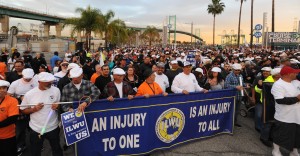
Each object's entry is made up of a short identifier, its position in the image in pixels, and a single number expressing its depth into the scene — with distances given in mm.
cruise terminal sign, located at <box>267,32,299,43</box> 32719
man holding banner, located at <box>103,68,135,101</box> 4886
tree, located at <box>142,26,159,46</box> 90688
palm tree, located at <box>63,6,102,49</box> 31516
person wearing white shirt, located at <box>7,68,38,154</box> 5039
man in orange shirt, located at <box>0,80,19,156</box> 3649
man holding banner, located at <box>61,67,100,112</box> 4068
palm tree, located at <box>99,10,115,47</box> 33825
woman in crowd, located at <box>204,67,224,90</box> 6406
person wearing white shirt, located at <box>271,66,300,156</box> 4383
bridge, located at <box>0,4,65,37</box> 65625
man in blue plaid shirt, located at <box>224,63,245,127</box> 6438
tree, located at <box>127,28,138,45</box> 101119
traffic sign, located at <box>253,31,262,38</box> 24016
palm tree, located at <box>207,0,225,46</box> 64625
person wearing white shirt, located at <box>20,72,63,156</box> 3811
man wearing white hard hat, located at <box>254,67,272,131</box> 6160
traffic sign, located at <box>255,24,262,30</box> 24009
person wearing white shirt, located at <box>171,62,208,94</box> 5734
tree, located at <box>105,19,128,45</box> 47856
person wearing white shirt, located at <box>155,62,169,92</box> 6445
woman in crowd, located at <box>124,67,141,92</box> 6451
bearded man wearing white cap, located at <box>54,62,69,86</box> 7138
